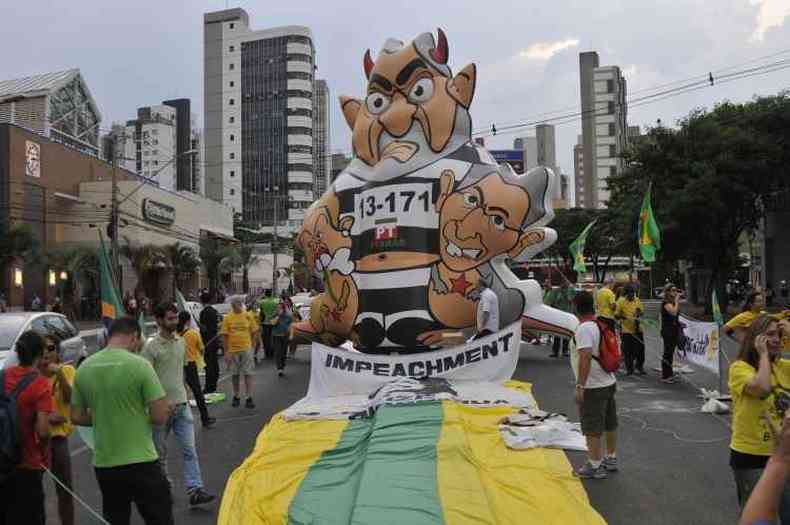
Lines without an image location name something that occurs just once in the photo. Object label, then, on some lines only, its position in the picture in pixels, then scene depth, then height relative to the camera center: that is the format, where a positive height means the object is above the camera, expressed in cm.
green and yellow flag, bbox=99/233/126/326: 913 -24
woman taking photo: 1191 -96
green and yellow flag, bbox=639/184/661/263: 1359 +70
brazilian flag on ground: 448 -149
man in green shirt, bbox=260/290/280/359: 1616 -91
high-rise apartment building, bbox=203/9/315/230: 9856 +2322
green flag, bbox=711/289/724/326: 1083 -63
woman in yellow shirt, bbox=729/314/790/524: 417 -76
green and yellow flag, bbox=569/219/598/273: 1638 +45
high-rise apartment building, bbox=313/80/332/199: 11012 +2263
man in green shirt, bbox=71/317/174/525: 427 -92
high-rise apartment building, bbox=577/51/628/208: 10825 +2346
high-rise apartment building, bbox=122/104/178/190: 11194 +2283
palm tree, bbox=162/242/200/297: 3828 +92
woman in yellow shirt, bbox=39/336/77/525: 515 -113
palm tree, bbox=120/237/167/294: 3600 +102
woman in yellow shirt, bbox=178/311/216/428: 855 -97
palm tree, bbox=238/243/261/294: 5042 +130
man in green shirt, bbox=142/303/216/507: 595 -102
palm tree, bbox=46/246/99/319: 3350 +75
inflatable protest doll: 1023 +77
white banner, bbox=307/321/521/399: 930 -122
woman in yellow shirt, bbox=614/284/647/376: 1231 -100
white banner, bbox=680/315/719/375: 1062 -116
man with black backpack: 438 -100
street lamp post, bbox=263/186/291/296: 10049 +1171
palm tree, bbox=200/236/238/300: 4475 +109
